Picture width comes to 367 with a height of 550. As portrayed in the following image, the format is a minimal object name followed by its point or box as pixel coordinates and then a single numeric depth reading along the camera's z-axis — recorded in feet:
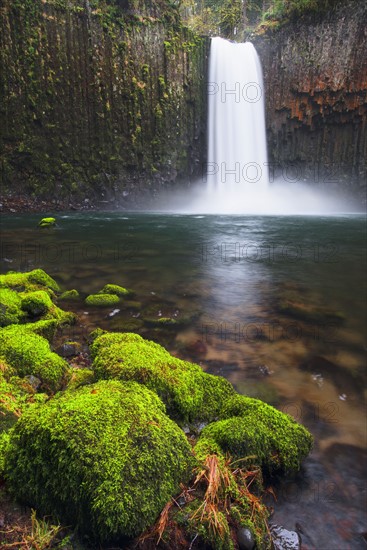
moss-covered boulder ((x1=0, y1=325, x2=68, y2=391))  11.67
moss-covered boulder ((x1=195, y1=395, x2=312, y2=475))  9.25
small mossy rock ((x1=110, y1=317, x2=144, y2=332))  18.54
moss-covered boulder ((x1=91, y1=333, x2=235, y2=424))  11.02
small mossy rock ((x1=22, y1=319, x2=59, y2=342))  15.35
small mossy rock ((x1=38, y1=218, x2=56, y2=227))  53.29
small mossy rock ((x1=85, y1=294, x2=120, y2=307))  21.85
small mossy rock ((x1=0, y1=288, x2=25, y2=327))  15.87
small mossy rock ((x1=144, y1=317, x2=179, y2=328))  19.25
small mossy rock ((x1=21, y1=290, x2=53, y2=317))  17.69
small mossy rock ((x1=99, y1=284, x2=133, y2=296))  23.84
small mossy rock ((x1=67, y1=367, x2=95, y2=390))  12.02
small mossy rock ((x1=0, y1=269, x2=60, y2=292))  21.76
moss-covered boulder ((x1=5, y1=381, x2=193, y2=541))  6.06
